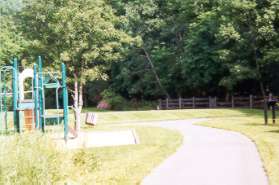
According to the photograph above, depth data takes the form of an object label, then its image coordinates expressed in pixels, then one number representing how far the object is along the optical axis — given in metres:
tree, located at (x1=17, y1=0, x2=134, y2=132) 33.69
